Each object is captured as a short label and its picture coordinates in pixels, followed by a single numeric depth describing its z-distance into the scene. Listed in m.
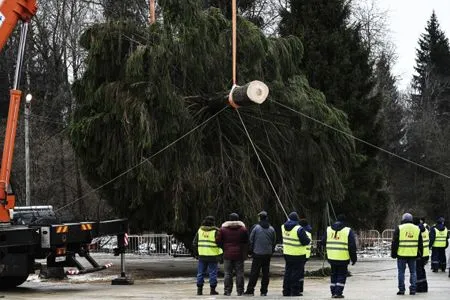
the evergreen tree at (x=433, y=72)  70.31
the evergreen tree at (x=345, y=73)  31.53
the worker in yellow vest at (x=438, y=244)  22.92
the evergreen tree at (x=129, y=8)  37.91
